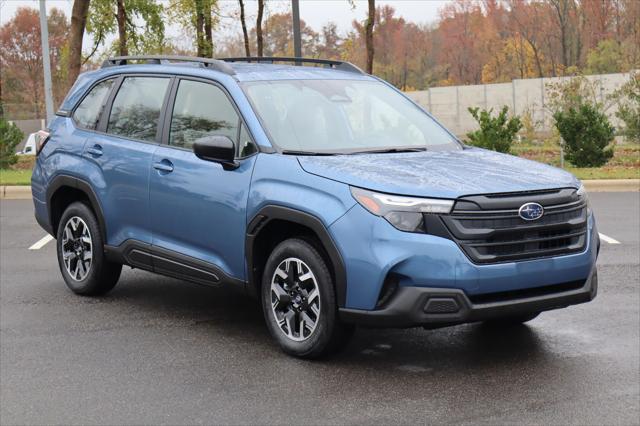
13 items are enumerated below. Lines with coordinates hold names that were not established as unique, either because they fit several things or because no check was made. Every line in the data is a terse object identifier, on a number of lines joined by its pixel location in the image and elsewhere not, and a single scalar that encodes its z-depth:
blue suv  5.56
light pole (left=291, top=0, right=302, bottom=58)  19.44
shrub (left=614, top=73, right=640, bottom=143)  24.67
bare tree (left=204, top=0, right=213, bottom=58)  33.62
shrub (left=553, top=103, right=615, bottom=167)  20.08
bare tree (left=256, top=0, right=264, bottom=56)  33.38
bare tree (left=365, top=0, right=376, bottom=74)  25.58
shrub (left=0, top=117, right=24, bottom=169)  23.16
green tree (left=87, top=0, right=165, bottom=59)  32.56
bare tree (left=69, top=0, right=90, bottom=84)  23.36
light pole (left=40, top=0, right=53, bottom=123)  24.42
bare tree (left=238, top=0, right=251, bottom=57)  35.94
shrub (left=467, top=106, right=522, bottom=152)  19.98
